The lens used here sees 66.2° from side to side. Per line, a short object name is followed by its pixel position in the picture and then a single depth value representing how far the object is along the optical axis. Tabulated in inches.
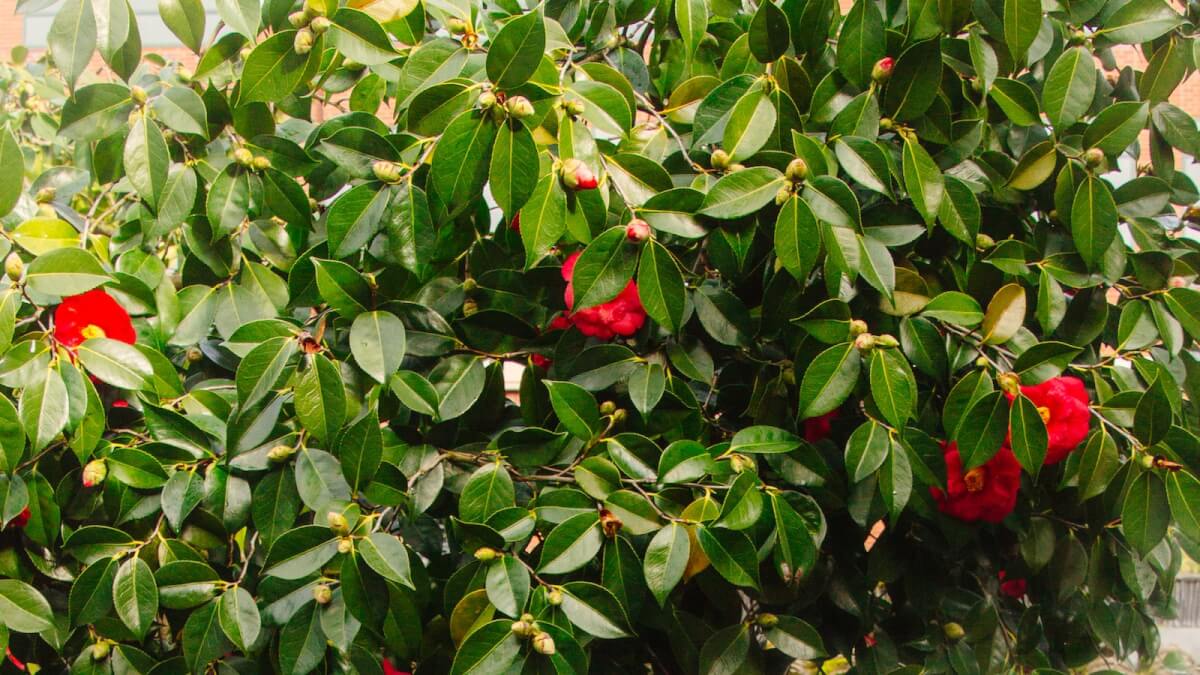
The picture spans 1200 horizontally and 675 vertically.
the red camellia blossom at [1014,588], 34.0
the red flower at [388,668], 28.4
